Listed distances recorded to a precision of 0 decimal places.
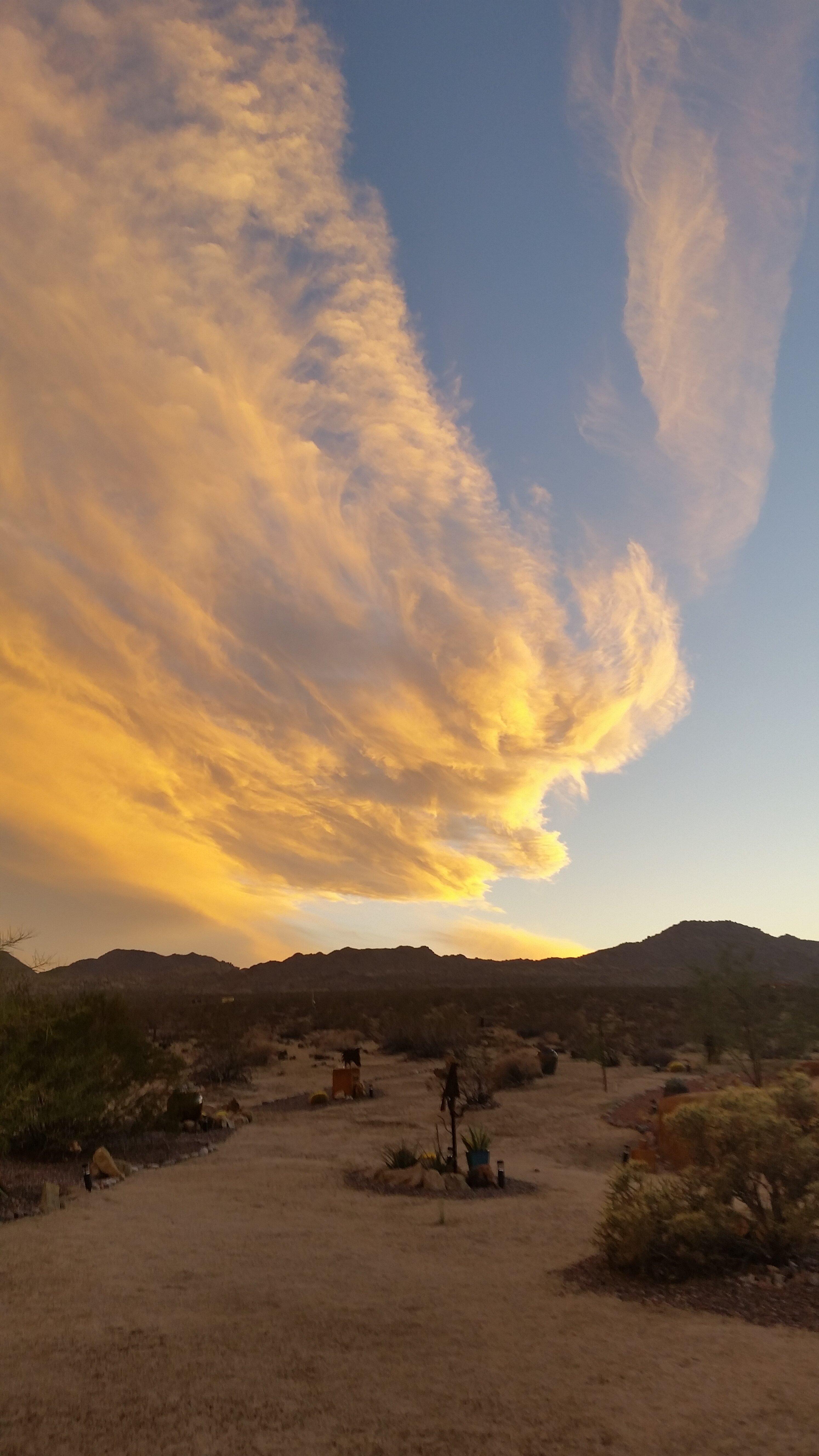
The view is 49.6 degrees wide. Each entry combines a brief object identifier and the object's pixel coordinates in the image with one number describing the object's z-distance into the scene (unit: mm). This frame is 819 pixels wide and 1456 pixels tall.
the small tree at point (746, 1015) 21938
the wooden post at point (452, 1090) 13867
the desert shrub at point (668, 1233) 8398
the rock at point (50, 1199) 10875
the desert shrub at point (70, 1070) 13797
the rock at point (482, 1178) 13375
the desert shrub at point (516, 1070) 25750
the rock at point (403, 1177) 13414
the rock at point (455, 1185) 13172
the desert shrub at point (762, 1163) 8375
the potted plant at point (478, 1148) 13672
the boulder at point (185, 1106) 17906
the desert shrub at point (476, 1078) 22250
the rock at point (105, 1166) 13258
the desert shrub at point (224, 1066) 28031
